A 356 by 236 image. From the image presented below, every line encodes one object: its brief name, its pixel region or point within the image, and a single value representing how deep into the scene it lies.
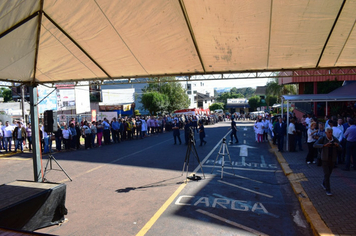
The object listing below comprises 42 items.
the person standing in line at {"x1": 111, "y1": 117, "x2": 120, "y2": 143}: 20.81
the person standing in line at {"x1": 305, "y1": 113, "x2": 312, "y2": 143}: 16.41
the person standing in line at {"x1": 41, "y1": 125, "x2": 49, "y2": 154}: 15.67
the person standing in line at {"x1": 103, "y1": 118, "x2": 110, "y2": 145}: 19.73
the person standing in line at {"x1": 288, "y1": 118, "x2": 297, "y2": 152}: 13.61
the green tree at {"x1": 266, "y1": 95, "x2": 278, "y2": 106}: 84.43
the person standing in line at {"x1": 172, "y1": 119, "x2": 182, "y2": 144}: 18.26
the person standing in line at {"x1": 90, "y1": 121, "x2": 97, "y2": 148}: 18.33
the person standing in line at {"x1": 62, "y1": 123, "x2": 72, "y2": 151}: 16.63
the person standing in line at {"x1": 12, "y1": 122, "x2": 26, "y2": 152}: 16.19
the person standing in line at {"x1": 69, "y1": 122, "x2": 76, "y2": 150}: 17.25
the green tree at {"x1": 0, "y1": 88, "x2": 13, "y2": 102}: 72.94
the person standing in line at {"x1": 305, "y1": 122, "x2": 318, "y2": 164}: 10.78
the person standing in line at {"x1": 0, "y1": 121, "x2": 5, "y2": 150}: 16.84
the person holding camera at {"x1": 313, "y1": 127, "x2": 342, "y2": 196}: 6.83
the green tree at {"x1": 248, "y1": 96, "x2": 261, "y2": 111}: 88.81
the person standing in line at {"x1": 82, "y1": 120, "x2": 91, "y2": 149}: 17.58
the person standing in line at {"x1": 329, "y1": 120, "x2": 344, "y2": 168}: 9.74
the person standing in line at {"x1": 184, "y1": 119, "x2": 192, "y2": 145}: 17.40
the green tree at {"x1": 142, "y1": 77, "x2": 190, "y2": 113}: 54.91
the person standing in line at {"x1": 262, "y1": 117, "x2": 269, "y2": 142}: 18.95
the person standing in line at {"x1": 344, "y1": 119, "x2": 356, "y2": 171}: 9.46
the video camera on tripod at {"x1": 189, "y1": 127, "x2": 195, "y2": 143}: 9.36
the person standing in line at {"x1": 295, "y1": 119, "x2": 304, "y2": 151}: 14.20
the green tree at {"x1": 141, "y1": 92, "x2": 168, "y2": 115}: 48.94
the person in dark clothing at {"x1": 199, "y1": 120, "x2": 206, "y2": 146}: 17.12
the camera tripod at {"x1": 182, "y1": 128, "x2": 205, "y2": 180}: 8.81
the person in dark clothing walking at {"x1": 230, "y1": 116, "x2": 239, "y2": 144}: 17.89
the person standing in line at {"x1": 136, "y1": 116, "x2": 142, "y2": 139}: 23.75
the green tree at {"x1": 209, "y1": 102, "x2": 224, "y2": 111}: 88.50
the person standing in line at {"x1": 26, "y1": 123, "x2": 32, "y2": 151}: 16.41
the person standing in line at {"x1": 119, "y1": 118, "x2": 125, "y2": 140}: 21.75
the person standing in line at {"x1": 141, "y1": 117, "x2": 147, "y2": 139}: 23.76
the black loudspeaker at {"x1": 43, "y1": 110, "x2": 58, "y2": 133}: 8.33
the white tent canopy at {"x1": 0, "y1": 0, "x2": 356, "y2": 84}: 5.85
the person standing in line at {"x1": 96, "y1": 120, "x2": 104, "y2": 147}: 18.89
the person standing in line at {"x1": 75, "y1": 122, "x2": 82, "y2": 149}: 17.69
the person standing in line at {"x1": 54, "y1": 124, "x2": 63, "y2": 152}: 16.38
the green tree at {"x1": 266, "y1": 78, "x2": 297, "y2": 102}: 46.85
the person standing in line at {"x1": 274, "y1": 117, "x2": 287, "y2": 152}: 14.13
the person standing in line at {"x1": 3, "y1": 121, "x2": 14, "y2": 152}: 16.77
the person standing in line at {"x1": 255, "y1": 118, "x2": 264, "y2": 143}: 18.71
